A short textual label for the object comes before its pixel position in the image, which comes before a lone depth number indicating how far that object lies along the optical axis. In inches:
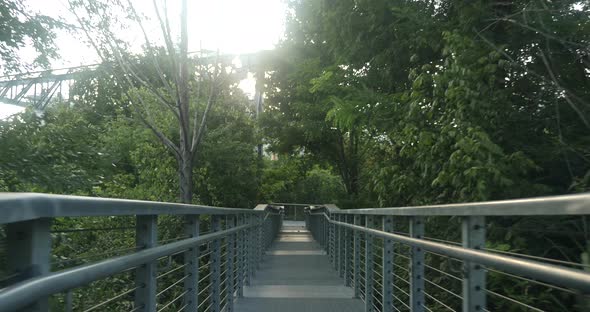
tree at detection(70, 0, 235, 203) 486.9
